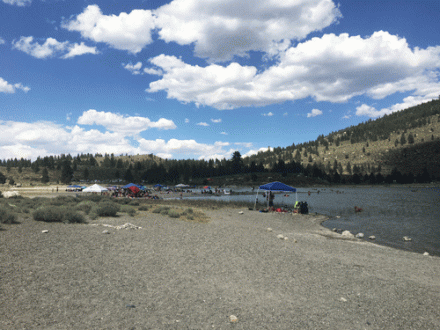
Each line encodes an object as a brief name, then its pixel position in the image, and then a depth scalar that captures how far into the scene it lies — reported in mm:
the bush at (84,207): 20236
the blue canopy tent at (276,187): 28009
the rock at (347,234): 16594
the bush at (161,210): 23633
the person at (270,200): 34156
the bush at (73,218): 15341
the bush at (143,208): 26223
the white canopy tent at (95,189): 43188
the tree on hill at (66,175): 139500
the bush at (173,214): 21444
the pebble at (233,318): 5365
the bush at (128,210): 21094
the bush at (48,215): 15052
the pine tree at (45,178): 134150
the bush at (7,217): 13266
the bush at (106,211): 19172
